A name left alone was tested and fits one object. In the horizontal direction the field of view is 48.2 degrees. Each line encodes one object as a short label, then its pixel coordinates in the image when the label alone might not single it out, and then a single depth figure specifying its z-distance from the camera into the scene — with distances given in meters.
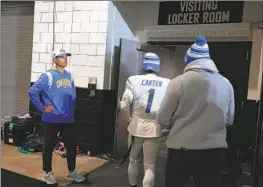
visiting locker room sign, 4.10
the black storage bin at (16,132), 4.65
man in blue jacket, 3.02
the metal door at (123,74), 4.29
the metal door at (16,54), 5.18
